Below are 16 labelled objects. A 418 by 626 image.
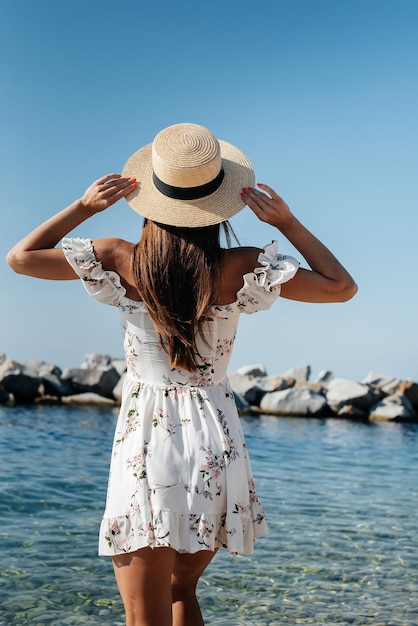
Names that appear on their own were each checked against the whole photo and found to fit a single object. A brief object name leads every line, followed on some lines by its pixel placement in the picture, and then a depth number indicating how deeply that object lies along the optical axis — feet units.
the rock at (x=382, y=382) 51.90
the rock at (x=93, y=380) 47.21
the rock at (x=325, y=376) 55.67
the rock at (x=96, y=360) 52.50
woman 7.16
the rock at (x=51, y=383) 46.60
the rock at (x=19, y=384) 45.11
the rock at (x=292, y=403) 48.03
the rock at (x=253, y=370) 54.80
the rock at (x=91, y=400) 46.47
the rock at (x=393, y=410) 48.62
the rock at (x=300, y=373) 54.95
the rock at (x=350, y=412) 49.06
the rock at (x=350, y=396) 49.26
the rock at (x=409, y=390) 51.47
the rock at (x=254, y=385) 49.35
